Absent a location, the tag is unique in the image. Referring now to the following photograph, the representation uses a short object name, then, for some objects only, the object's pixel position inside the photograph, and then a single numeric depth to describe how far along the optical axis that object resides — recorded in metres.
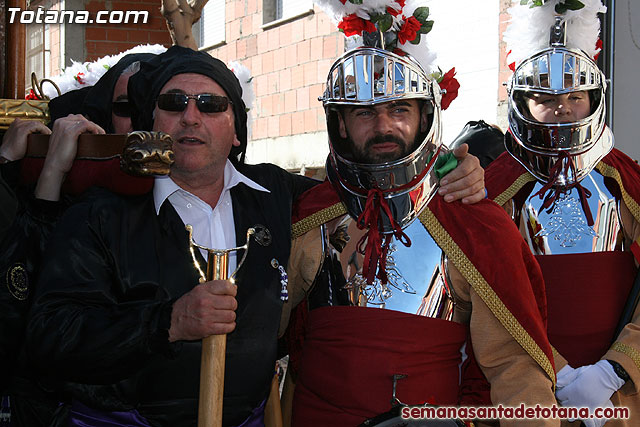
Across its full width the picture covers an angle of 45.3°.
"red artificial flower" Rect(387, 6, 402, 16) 3.02
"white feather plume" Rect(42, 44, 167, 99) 5.12
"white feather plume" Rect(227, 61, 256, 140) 4.76
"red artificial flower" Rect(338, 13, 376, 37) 3.00
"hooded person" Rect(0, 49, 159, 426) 2.40
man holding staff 2.15
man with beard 2.59
